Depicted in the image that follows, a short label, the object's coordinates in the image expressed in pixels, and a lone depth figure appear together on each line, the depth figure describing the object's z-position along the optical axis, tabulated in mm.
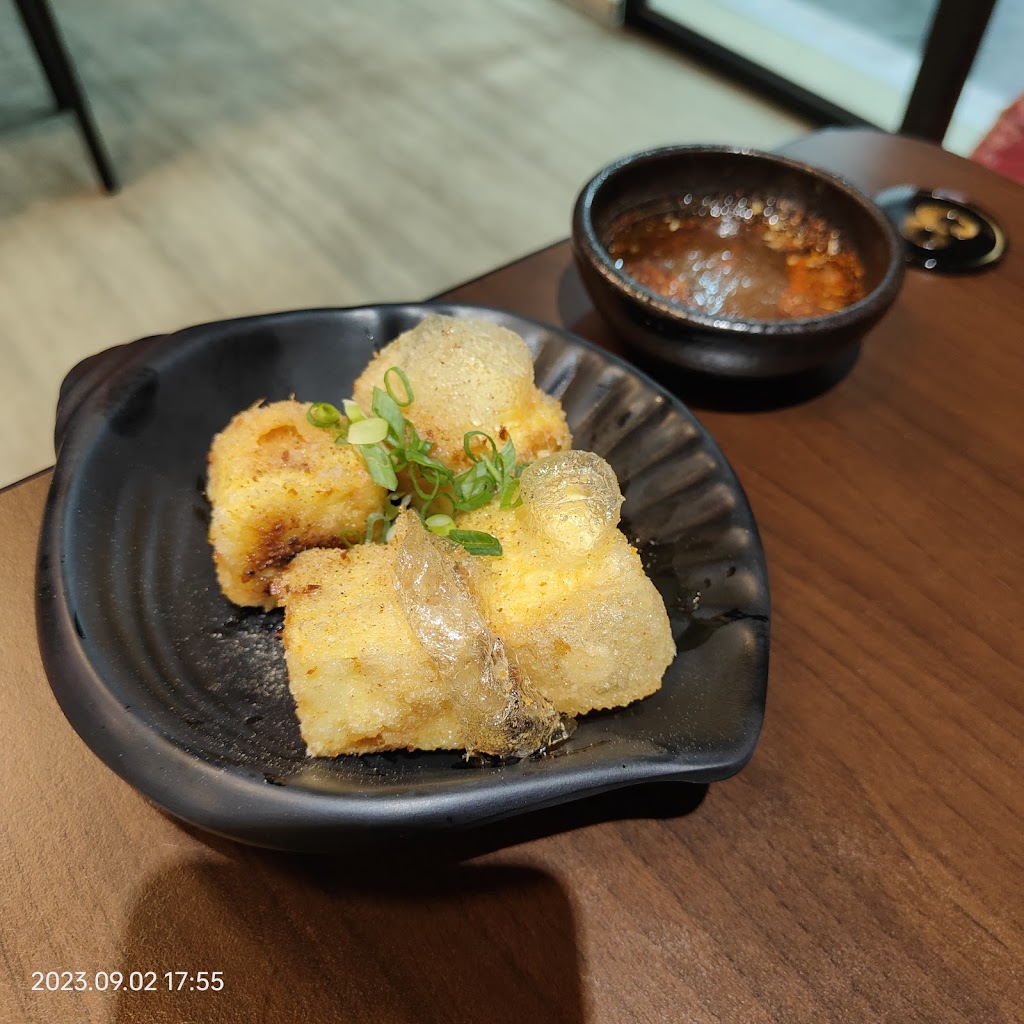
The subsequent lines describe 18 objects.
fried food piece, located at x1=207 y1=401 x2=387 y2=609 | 270
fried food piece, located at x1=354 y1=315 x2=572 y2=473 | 287
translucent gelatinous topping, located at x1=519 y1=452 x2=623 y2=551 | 252
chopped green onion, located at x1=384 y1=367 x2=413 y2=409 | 287
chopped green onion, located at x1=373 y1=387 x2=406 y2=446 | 283
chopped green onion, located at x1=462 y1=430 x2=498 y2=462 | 283
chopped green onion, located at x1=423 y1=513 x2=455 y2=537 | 272
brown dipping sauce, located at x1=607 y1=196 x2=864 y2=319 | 356
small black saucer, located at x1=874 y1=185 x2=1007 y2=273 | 407
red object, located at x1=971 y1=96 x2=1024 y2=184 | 561
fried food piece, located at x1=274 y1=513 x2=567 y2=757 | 238
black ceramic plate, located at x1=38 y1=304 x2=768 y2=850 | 217
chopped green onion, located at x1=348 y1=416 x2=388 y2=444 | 280
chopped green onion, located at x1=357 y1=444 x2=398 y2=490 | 279
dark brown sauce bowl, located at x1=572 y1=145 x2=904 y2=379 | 310
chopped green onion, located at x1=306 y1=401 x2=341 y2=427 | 283
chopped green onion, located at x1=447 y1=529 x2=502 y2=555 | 259
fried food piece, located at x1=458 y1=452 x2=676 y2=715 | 246
